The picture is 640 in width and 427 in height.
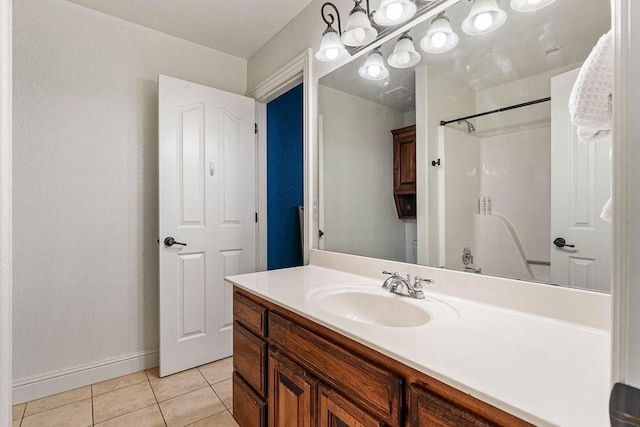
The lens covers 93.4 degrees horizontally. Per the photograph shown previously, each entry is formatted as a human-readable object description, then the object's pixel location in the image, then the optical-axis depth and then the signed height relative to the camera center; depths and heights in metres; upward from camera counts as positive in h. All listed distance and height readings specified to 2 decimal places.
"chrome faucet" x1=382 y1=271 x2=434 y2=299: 1.13 -0.29
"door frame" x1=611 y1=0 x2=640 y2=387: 0.35 +0.01
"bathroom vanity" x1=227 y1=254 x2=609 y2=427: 0.56 -0.34
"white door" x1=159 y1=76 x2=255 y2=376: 2.07 -0.02
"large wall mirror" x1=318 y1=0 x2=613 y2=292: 0.88 +0.20
